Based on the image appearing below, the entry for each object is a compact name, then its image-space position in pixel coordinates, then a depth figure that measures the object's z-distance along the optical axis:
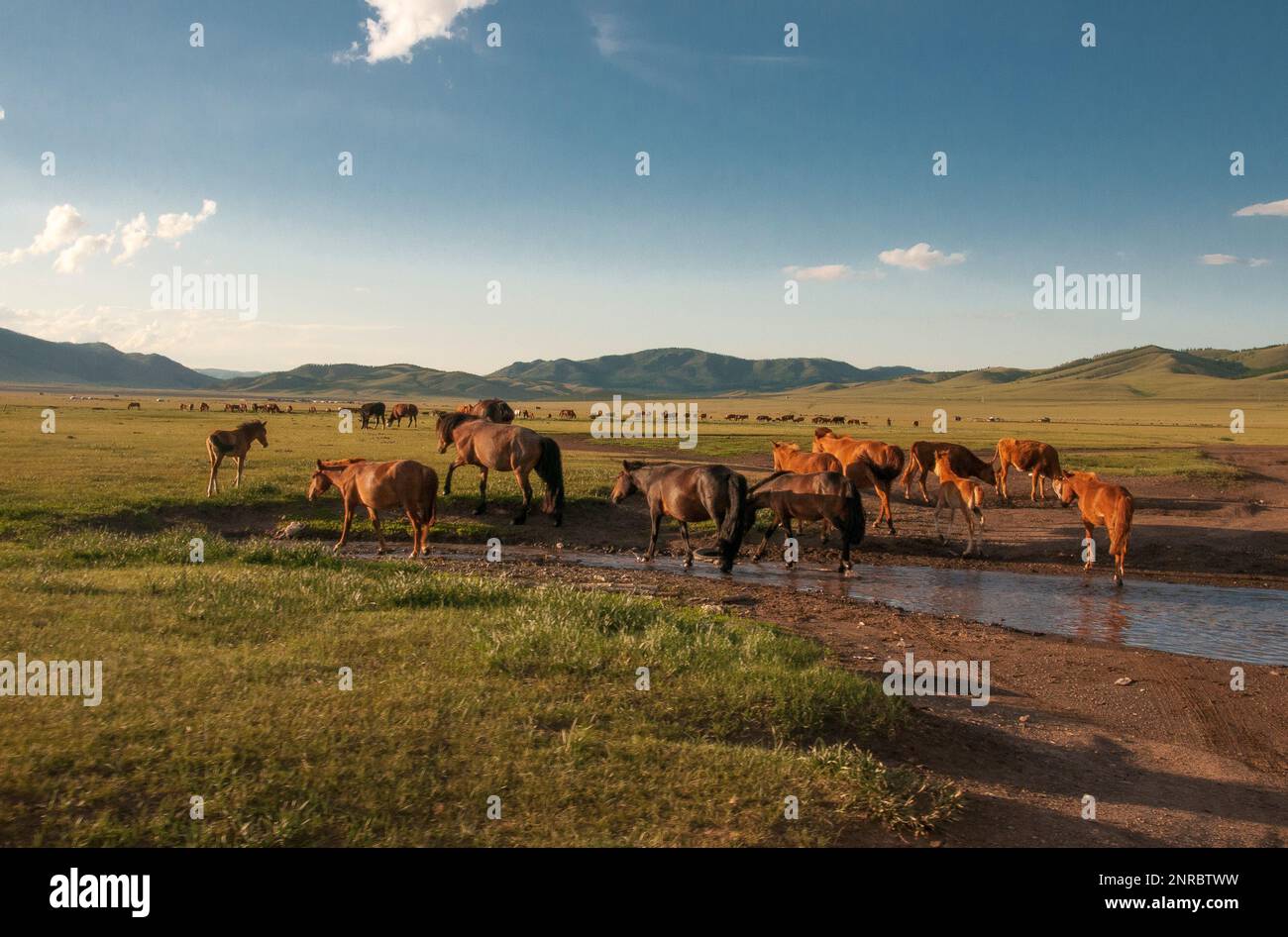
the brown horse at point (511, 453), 19.08
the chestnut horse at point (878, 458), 20.50
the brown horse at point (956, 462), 22.95
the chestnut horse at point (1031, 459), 25.34
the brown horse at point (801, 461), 20.08
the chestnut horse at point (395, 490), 15.10
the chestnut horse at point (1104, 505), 15.12
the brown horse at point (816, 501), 15.98
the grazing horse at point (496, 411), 27.81
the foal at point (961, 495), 17.98
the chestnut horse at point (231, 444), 21.22
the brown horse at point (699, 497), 15.22
